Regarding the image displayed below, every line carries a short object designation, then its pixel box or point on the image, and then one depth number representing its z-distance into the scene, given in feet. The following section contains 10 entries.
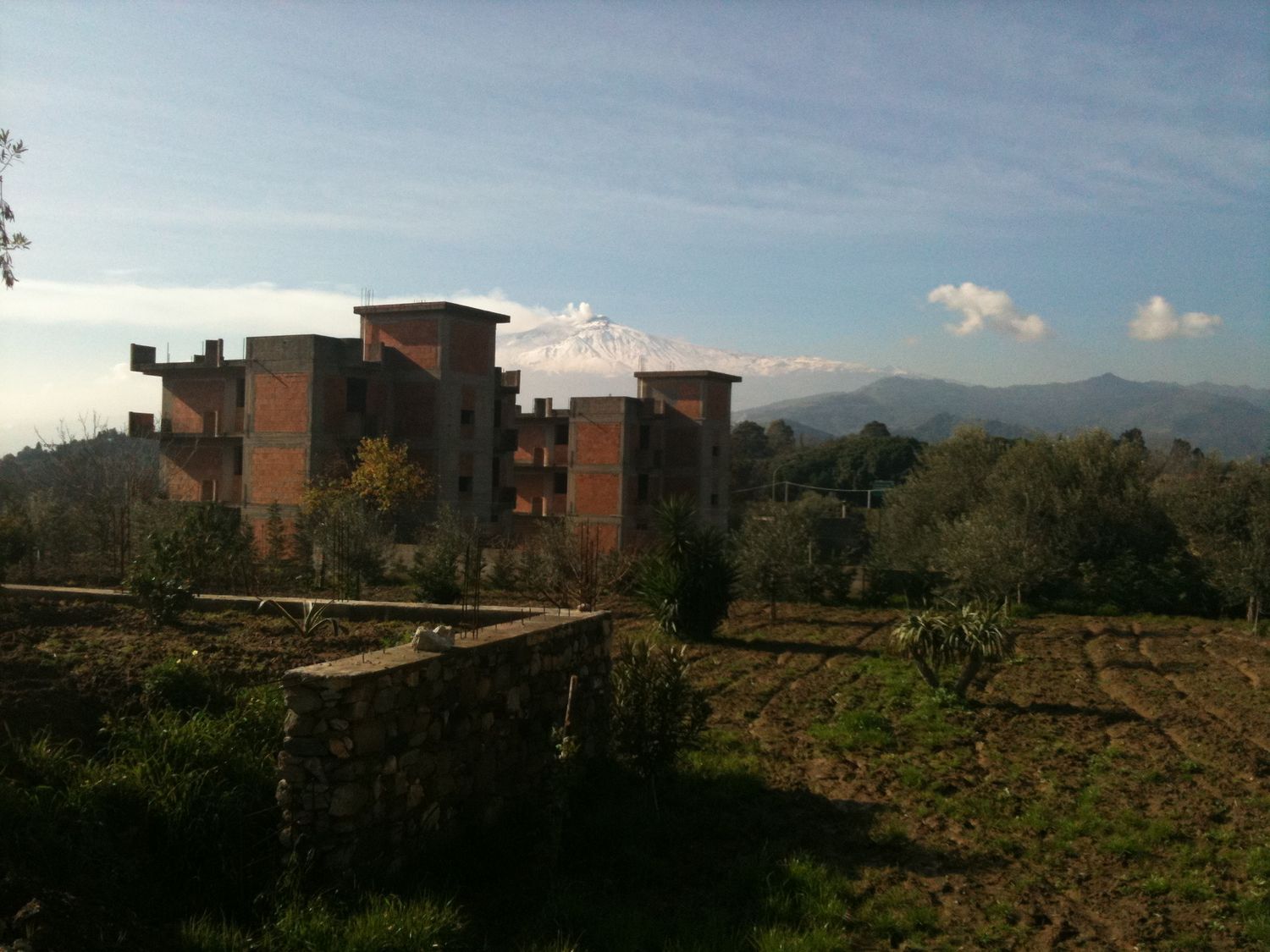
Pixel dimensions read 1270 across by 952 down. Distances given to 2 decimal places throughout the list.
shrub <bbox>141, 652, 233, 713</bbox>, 23.49
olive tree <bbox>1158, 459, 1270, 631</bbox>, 75.25
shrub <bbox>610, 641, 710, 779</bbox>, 28.30
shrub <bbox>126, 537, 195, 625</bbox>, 31.86
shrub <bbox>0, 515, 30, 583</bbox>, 59.00
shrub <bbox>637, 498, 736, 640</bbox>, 60.29
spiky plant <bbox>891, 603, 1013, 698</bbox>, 41.22
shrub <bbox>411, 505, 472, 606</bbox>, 60.34
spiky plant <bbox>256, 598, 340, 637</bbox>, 30.22
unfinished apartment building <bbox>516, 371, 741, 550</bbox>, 164.45
